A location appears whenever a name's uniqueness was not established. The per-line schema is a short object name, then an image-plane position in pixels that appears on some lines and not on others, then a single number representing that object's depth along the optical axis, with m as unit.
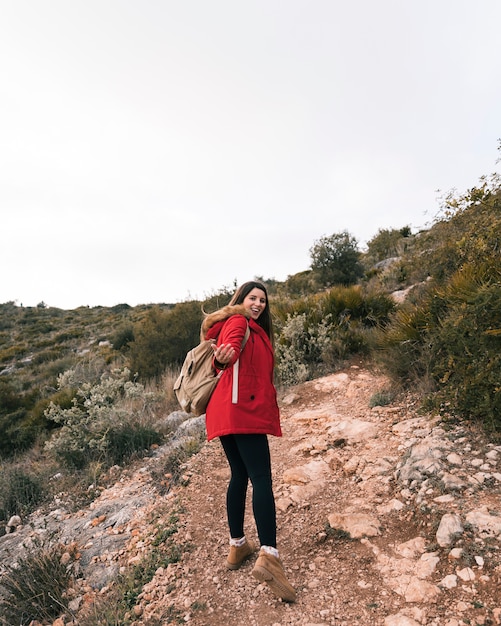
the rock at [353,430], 4.20
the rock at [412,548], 2.47
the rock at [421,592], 2.14
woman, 2.31
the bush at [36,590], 2.96
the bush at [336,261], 14.47
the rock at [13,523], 4.66
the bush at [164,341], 9.81
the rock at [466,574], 2.16
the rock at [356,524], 2.80
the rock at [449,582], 2.16
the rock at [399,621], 2.03
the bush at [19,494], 4.95
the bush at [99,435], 5.52
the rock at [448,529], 2.42
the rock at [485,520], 2.35
